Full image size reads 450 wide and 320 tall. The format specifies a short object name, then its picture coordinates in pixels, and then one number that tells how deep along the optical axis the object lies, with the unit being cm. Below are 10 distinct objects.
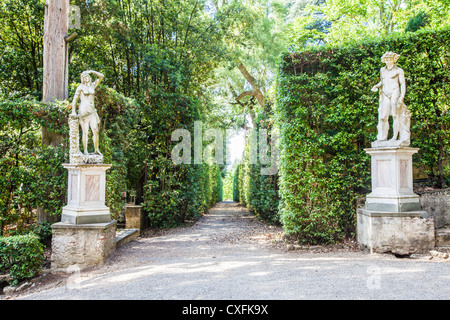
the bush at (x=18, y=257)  475
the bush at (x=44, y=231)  656
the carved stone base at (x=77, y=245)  527
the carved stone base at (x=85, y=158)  554
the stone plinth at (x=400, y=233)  527
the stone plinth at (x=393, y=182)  543
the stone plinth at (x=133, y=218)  868
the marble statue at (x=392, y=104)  552
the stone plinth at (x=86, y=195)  546
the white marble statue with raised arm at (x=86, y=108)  565
